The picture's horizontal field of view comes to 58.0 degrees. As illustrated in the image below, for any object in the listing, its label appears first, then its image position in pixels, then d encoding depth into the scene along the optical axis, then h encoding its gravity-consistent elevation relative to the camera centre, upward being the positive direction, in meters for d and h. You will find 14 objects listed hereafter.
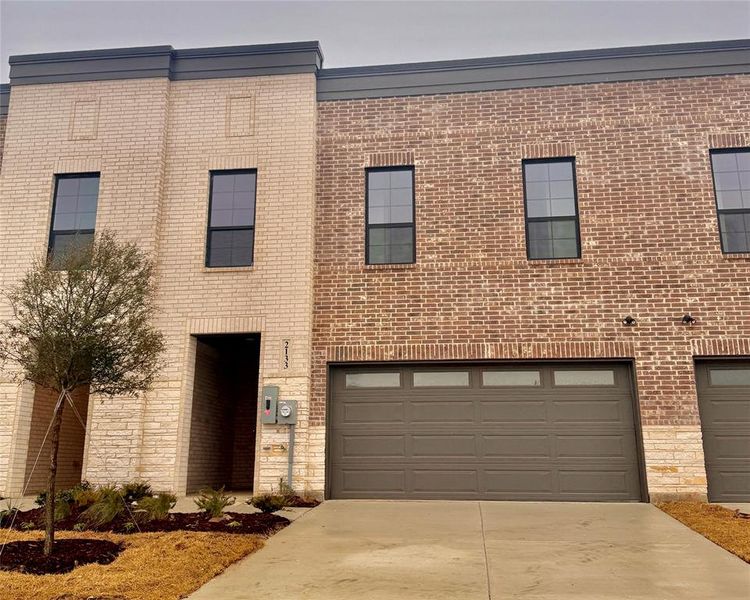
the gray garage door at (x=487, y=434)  10.93 -0.04
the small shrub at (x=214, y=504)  8.52 -0.91
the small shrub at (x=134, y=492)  9.80 -0.88
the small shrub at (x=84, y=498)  9.16 -0.91
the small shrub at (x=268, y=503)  9.28 -0.98
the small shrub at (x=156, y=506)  8.41 -0.94
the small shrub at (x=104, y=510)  8.18 -0.96
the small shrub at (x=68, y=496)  8.98 -0.88
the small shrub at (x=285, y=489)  10.79 -0.91
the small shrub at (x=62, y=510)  8.45 -0.99
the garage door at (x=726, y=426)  10.66 +0.09
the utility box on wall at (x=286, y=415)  11.13 +0.26
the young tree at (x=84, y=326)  6.82 +1.07
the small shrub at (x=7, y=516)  8.34 -1.07
